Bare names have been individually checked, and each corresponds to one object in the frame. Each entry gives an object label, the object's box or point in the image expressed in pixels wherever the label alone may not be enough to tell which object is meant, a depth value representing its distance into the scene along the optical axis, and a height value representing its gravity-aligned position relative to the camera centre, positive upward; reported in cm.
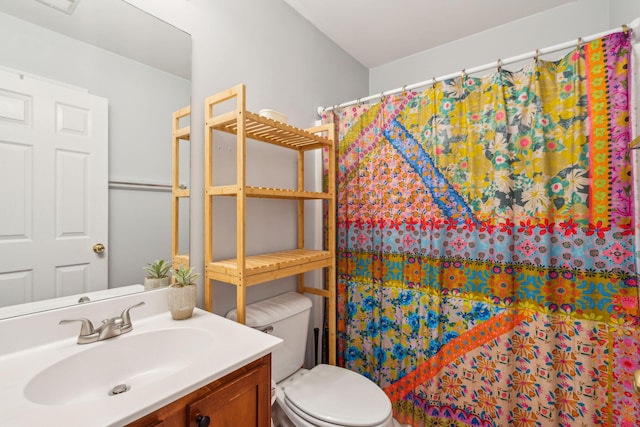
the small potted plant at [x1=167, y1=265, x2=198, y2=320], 109 -31
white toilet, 115 -80
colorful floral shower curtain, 117 -16
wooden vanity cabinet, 68 -51
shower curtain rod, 110 +72
